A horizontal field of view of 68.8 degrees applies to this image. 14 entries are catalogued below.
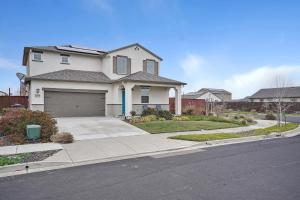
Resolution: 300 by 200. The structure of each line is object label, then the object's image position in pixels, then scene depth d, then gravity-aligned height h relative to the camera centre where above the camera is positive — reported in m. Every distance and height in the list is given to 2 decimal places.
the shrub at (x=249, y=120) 19.85 -1.44
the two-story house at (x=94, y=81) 18.47 +1.96
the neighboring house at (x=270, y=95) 50.75 +2.28
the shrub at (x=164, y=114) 18.95 -0.90
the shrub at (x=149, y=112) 18.94 -0.72
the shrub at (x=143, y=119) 16.58 -1.19
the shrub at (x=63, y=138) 10.05 -1.59
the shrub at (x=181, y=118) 18.72 -1.25
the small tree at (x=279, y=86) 21.99 +1.84
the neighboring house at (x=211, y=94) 65.38 +3.06
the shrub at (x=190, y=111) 23.34 -0.76
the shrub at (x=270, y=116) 23.68 -1.30
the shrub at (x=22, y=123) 10.53 -1.00
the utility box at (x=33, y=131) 10.14 -1.31
